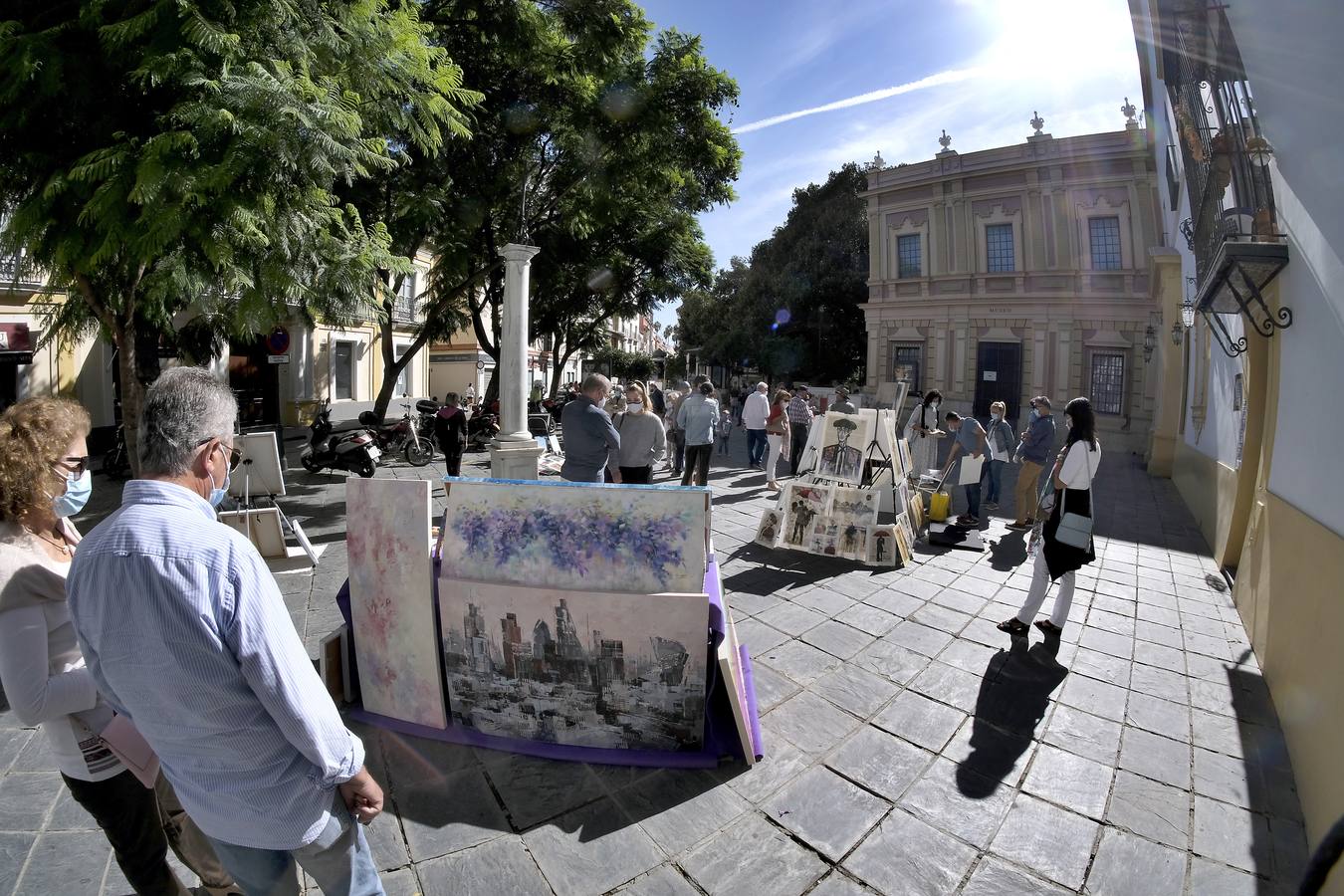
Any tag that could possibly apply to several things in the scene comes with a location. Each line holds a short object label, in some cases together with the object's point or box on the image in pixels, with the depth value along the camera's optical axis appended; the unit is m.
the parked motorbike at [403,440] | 11.81
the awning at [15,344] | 10.86
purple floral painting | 2.83
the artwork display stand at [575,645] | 2.82
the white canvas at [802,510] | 6.25
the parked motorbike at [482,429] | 15.64
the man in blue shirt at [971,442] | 7.85
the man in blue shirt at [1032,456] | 7.34
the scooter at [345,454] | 9.91
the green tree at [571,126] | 9.52
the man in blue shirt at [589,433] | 5.40
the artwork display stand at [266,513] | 5.61
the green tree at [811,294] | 28.36
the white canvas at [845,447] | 6.70
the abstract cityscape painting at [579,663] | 2.79
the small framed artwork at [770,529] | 6.48
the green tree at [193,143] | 3.76
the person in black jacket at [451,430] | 8.84
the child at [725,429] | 13.71
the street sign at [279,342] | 16.30
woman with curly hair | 1.56
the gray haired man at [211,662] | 1.27
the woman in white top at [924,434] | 9.10
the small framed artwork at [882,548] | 5.98
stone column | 8.56
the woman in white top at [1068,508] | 4.19
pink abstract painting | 2.97
